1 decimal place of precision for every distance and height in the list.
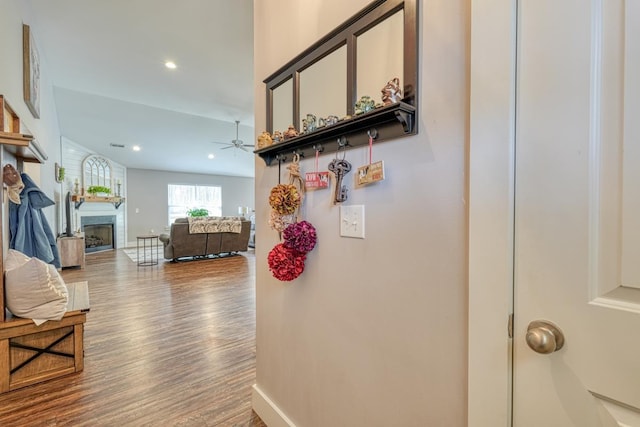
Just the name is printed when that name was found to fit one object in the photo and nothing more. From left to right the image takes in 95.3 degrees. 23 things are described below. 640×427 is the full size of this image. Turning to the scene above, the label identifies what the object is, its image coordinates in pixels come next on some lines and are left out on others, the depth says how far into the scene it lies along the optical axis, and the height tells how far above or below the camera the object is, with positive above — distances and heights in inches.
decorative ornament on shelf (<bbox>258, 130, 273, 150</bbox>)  57.3 +13.9
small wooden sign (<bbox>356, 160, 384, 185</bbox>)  36.8 +4.8
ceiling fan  259.0 +59.2
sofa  236.2 -28.0
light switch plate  41.4 -1.7
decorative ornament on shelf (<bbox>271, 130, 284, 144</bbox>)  54.5 +13.7
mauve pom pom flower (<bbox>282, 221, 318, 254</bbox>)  48.1 -4.5
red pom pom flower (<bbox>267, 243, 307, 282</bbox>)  49.8 -9.3
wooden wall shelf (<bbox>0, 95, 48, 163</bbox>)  70.5 +17.3
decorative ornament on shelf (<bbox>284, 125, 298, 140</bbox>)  51.4 +13.6
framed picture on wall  111.5 +56.7
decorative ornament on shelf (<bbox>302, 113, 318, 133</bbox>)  47.6 +14.3
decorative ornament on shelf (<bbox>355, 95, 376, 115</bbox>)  37.4 +13.6
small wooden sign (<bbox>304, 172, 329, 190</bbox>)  47.0 +4.9
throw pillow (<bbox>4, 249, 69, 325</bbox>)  72.9 -20.6
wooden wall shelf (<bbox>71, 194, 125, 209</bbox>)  277.1 +10.3
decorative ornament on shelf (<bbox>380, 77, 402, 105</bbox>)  34.8 +13.9
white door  21.2 -0.2
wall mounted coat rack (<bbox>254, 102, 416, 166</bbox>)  33.7 +11.0
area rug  260.3 -44.3
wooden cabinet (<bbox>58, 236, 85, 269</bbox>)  210.4 -30.1
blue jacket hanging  80.7 -4.3
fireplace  304.0 -24.3
